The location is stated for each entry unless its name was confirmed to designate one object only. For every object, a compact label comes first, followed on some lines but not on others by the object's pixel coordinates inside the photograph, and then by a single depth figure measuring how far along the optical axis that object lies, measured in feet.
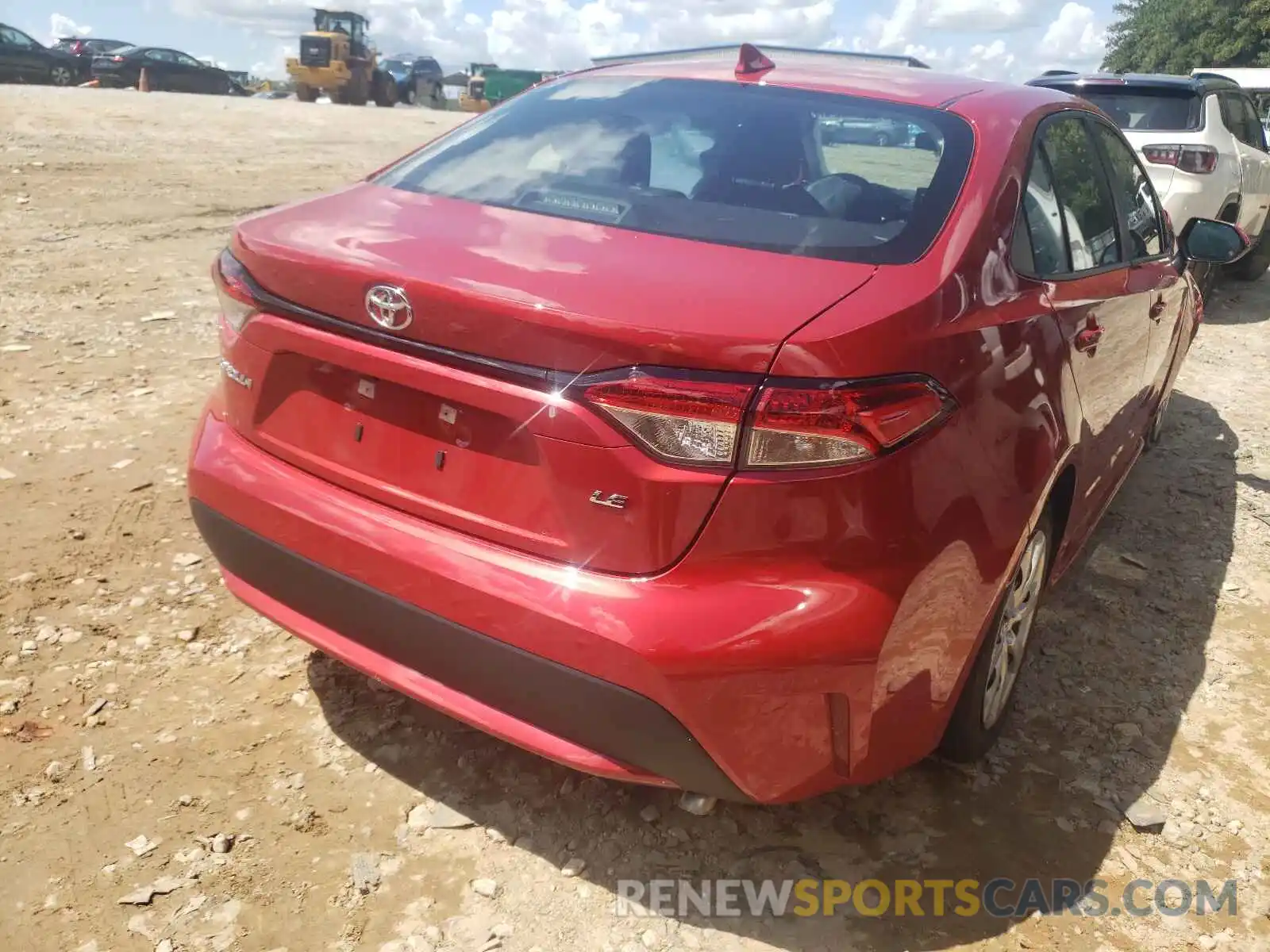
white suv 23.84
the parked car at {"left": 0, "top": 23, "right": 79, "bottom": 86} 82.99
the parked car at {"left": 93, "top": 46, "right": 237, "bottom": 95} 91.15
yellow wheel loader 100.99
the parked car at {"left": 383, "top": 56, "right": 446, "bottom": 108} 120.47
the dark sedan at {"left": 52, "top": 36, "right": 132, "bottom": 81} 90.22
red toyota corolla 5.63
